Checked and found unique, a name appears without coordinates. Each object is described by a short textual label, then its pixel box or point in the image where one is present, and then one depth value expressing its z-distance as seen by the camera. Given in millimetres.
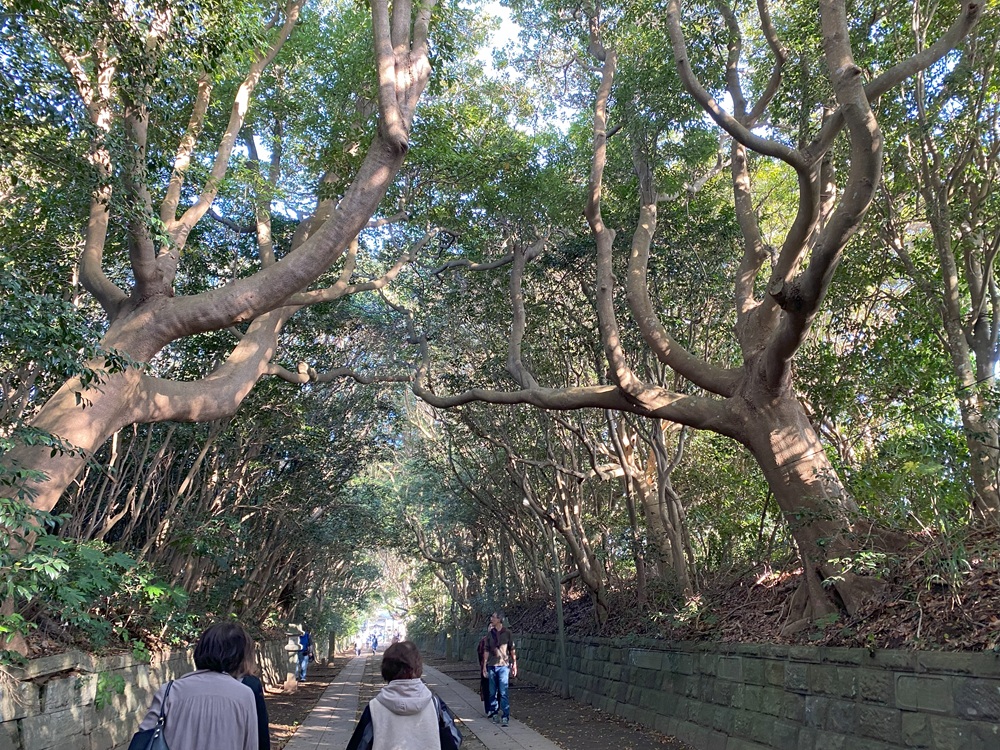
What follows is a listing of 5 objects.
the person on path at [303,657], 24219
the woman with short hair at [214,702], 3051
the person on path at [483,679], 12328
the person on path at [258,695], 3289
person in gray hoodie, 3453
